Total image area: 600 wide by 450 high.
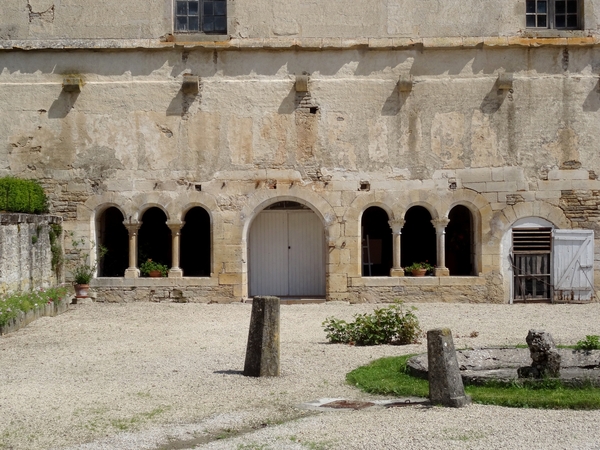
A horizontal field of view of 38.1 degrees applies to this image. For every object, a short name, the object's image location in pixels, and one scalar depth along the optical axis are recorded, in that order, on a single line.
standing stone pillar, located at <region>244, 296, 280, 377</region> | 8.51
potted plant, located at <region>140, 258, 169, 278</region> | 16.03
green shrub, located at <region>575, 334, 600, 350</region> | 8.94
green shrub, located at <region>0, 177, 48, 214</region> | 14.34
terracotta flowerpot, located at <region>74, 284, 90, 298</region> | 15.72
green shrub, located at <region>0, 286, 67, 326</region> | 11.72
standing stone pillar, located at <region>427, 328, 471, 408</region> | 6.98
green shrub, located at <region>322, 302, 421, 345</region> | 10.57
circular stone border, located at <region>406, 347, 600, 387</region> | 7.77
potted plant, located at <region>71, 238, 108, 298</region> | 15.75
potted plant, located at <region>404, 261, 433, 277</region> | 15.95
